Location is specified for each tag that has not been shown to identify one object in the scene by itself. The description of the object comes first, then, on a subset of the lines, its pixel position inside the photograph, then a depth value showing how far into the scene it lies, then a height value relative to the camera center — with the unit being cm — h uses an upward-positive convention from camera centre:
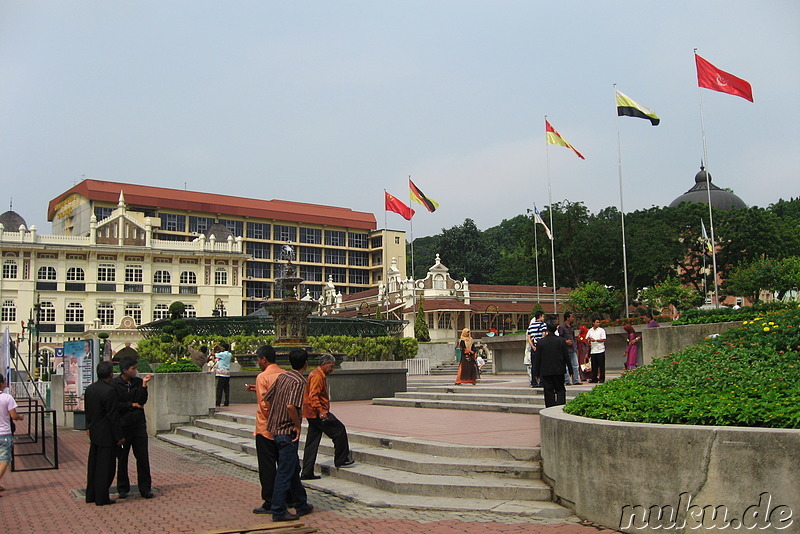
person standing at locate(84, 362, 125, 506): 907 -101
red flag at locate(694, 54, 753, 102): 2698 +914
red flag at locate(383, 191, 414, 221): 4897 +885
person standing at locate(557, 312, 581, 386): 1656 -6
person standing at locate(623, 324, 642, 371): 1962 -32
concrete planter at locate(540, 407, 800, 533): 618 -118
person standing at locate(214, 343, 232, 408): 1927 -60
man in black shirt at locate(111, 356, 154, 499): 946 -94
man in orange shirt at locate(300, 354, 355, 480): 951 -86
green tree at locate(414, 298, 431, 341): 4897 +95
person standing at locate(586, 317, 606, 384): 1706 -23
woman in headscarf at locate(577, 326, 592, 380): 1945 -18
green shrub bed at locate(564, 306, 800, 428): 698 -52
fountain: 2367 +107
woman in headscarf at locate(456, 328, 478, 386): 1966 -53
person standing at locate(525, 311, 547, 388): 1622 +19
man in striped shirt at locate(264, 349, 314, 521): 784 -89
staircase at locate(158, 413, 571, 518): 824 -158
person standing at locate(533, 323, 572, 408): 1147 -35
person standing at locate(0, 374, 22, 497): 1013 -93
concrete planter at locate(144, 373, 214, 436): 1675 -109
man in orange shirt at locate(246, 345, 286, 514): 816 -104
